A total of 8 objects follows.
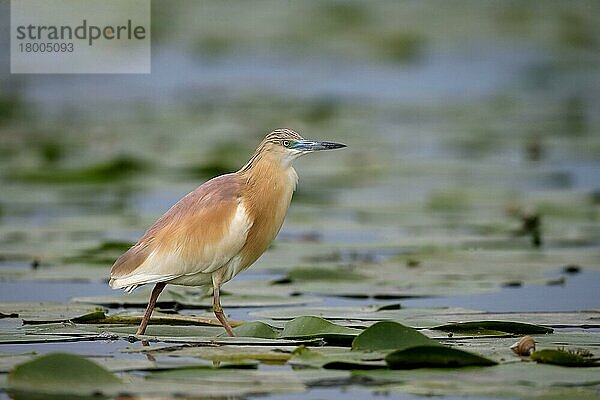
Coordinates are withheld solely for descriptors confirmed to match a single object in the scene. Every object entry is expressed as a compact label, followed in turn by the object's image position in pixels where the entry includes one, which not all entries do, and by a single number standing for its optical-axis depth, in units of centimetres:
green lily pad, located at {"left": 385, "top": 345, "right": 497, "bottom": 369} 1004
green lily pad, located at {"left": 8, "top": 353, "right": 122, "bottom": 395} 948
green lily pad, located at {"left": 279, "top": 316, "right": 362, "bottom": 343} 1149
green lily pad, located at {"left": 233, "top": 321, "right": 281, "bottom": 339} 1178
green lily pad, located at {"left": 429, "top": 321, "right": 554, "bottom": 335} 1194
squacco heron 1221
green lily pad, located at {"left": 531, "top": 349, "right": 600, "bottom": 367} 1018
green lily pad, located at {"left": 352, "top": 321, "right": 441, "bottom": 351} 1063
